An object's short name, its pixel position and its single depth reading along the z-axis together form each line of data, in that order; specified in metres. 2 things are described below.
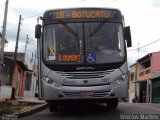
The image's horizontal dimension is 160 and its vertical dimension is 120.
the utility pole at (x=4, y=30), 17.43
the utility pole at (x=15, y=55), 18.33
